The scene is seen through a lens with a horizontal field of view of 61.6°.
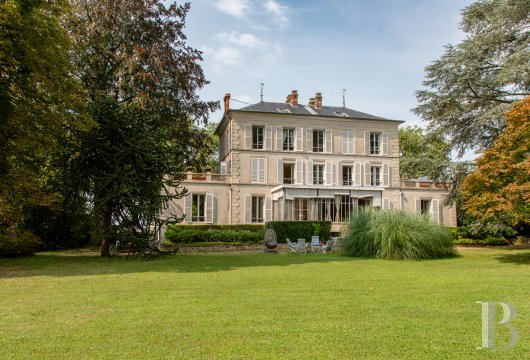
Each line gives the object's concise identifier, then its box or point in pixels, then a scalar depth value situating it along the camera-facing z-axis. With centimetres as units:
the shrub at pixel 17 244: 1546
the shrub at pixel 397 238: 1398
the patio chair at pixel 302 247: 1809
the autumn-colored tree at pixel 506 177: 1239
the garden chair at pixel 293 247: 1814
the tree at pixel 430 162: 2113
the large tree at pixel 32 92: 1180
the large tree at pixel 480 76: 1738
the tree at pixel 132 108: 1431
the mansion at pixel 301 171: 2964
